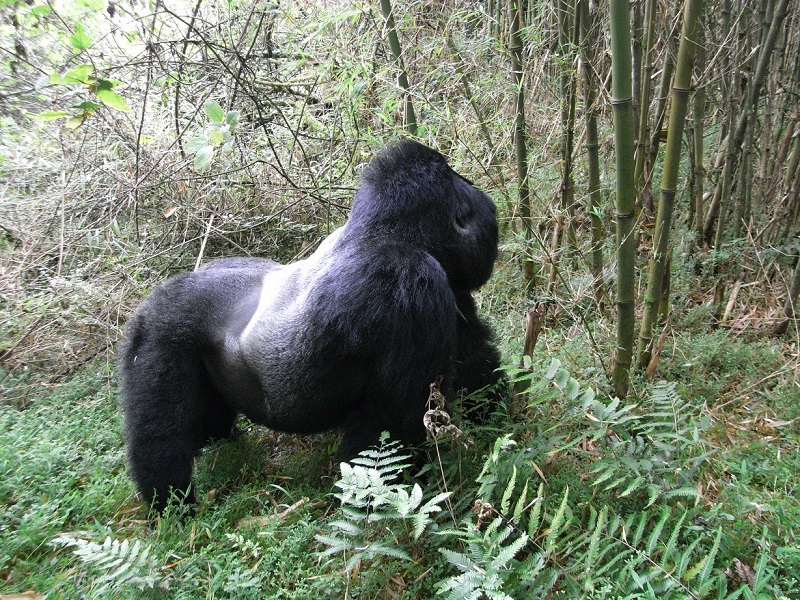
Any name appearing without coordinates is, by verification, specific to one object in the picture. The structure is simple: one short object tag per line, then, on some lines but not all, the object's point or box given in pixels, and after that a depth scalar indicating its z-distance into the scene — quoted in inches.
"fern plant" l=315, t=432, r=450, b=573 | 67.1
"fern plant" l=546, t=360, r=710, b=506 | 73.5
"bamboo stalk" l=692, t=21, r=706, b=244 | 133.0
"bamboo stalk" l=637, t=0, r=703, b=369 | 85.3
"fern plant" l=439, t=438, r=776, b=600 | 61.6
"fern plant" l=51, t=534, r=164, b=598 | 73.2
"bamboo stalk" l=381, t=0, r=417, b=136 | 135.9
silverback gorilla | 87.8
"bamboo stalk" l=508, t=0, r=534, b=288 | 124.4
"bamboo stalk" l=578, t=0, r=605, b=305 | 114.2
